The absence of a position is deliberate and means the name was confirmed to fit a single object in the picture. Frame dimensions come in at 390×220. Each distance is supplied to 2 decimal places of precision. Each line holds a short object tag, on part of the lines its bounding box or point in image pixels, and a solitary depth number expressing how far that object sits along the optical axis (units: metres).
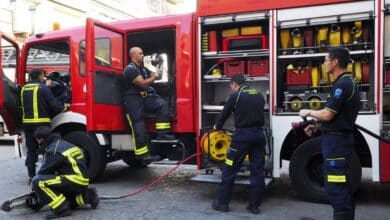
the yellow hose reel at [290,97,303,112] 5.46
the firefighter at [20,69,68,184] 6.57
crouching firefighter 4.99
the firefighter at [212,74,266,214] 5.05
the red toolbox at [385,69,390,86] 5.14
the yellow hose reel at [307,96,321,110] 5.40
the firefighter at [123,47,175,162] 6.16
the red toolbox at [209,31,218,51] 5.93
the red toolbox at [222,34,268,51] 5.71
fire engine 5.21
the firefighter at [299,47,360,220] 3.76
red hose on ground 5.76
